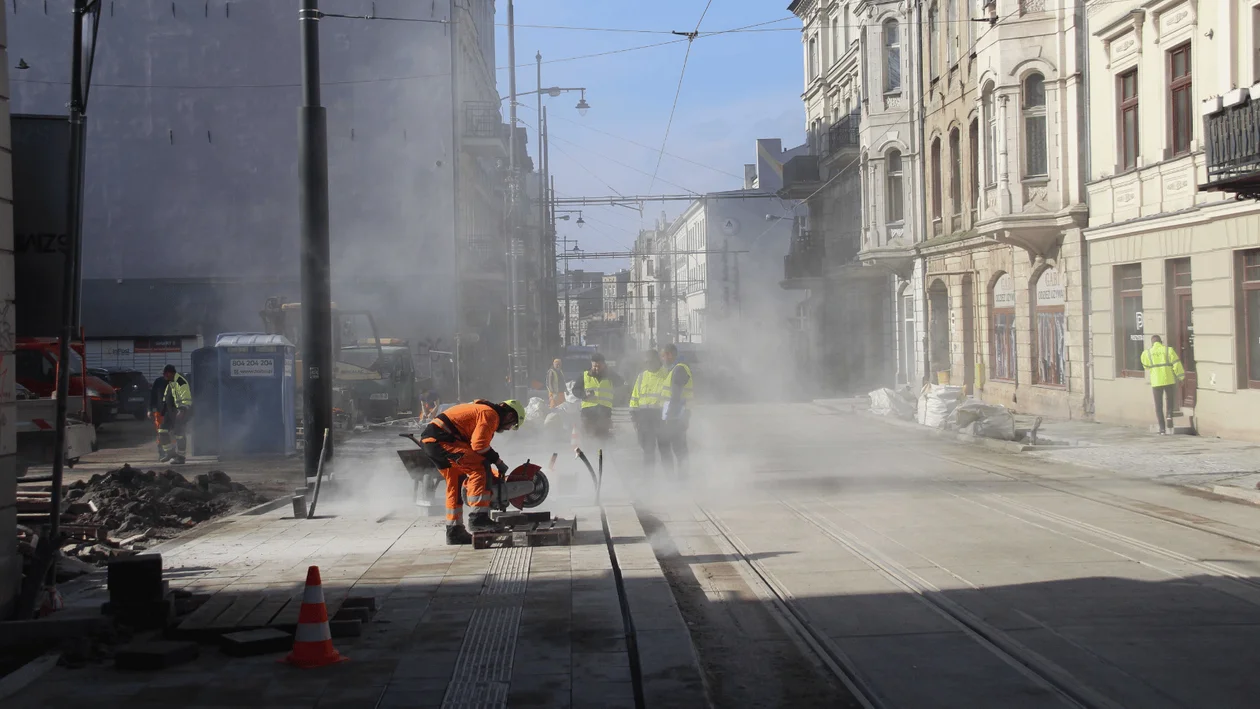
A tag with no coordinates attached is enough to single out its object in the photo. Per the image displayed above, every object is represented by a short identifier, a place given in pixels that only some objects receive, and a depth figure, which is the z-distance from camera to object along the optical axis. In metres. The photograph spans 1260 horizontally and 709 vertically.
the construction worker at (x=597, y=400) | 15.51
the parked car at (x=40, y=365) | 21.78
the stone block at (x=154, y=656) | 5.87
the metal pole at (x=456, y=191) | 35.41
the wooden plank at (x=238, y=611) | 6.49
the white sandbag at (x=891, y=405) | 26.27
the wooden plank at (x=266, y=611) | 6.57
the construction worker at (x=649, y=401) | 14.38
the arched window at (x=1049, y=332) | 24.38
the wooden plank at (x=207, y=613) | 6.48
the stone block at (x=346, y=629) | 6.43
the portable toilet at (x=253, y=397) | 19.88
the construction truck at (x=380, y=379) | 27.69
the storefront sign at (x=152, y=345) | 35.12
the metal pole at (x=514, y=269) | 31.62
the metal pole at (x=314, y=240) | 12.41
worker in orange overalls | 9.62
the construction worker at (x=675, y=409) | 14.20
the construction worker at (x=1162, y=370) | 18.80
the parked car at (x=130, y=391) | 30.92
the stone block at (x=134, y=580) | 6.74
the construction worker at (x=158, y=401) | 19.73
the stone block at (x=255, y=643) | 6.08
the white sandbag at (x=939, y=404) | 23.23
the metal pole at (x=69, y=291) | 6.81
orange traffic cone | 5.87
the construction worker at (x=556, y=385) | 24.28
